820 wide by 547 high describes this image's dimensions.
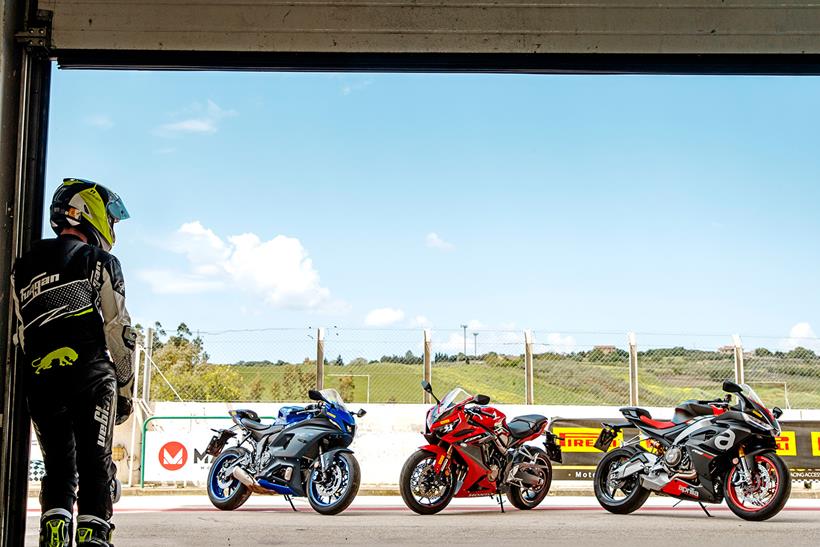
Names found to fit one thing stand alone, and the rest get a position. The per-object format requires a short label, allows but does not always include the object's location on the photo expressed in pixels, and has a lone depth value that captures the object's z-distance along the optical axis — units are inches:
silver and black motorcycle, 183.3
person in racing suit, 94.9
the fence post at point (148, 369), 283.1
